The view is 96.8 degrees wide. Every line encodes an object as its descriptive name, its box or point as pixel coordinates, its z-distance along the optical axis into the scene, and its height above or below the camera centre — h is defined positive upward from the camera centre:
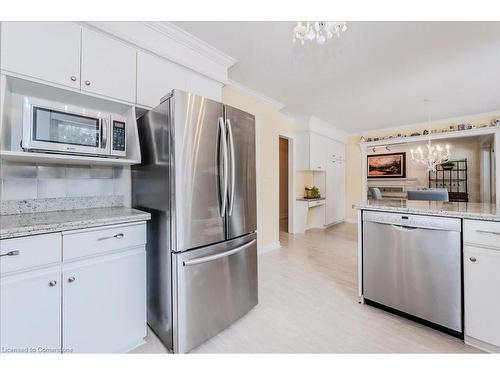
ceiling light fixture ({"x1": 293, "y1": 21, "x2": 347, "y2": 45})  1.49 +1.10
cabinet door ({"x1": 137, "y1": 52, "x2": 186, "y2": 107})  1.80 +0.96
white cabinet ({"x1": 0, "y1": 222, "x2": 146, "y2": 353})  1.08 -0.57
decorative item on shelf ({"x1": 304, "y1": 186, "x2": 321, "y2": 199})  5.17 -0.07
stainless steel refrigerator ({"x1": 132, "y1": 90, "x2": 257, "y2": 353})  1.42 -0.17
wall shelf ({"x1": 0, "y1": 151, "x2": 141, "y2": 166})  1.32 +0.21
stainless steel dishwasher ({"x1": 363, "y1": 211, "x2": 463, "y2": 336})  1.56 -0.59
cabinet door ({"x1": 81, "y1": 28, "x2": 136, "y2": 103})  1.54 +0.91
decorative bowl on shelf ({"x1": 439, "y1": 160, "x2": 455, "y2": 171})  6.50 +0.73
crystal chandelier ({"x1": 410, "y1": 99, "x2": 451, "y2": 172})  4.65 +0.67
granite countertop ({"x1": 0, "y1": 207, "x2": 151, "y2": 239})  1.09 -0.17
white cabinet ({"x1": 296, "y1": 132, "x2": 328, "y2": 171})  4.85 +0.86
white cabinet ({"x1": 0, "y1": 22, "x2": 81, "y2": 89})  1.29 +0.86
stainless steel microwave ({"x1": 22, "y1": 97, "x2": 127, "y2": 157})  1.32 +0.40
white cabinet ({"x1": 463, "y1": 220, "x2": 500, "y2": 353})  1.41 -0.61
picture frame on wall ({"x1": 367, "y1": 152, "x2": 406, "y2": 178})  7.14 +0.82
